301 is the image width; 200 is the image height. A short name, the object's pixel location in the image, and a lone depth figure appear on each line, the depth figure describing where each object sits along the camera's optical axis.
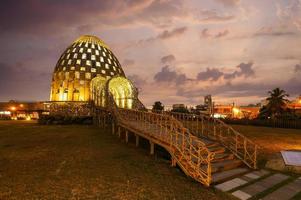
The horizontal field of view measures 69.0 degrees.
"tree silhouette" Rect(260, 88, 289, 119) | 42.28
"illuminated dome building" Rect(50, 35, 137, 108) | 41.25
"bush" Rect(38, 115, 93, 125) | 34.38
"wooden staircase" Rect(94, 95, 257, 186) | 8.65
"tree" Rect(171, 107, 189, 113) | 51.88
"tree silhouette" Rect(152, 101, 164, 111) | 64.84
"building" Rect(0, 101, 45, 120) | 57.30
